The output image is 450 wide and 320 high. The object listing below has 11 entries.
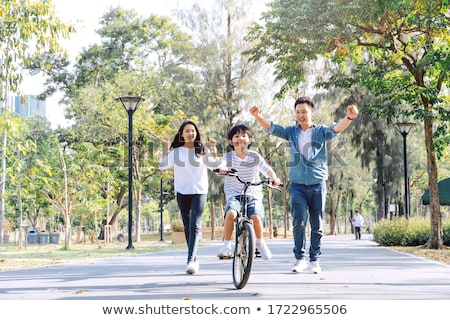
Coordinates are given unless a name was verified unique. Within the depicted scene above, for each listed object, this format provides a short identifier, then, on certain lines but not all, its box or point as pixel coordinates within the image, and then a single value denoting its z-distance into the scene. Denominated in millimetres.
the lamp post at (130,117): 21578
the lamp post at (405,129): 26875
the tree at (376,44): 19516
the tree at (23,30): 12250
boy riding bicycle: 8250
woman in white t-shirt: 8742
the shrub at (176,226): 31906
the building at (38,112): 50759
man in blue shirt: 8250
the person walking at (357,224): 37250
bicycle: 6930
